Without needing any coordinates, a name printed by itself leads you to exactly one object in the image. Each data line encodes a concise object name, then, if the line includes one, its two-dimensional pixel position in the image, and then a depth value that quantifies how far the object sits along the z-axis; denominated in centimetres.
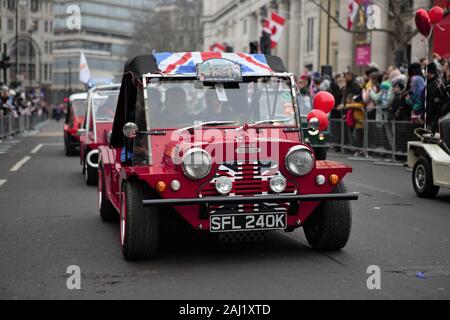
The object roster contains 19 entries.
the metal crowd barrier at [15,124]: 3303
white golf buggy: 1212
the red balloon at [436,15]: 1797
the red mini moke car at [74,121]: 2344
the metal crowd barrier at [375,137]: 1928
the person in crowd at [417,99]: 1831
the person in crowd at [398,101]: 1909
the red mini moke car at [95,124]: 1475
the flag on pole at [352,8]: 3636
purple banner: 3991
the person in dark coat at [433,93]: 1511
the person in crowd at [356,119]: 2197
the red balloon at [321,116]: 904
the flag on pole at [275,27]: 3819
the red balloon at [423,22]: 1672
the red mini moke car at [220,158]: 719
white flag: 3293
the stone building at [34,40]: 12725
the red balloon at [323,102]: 964
